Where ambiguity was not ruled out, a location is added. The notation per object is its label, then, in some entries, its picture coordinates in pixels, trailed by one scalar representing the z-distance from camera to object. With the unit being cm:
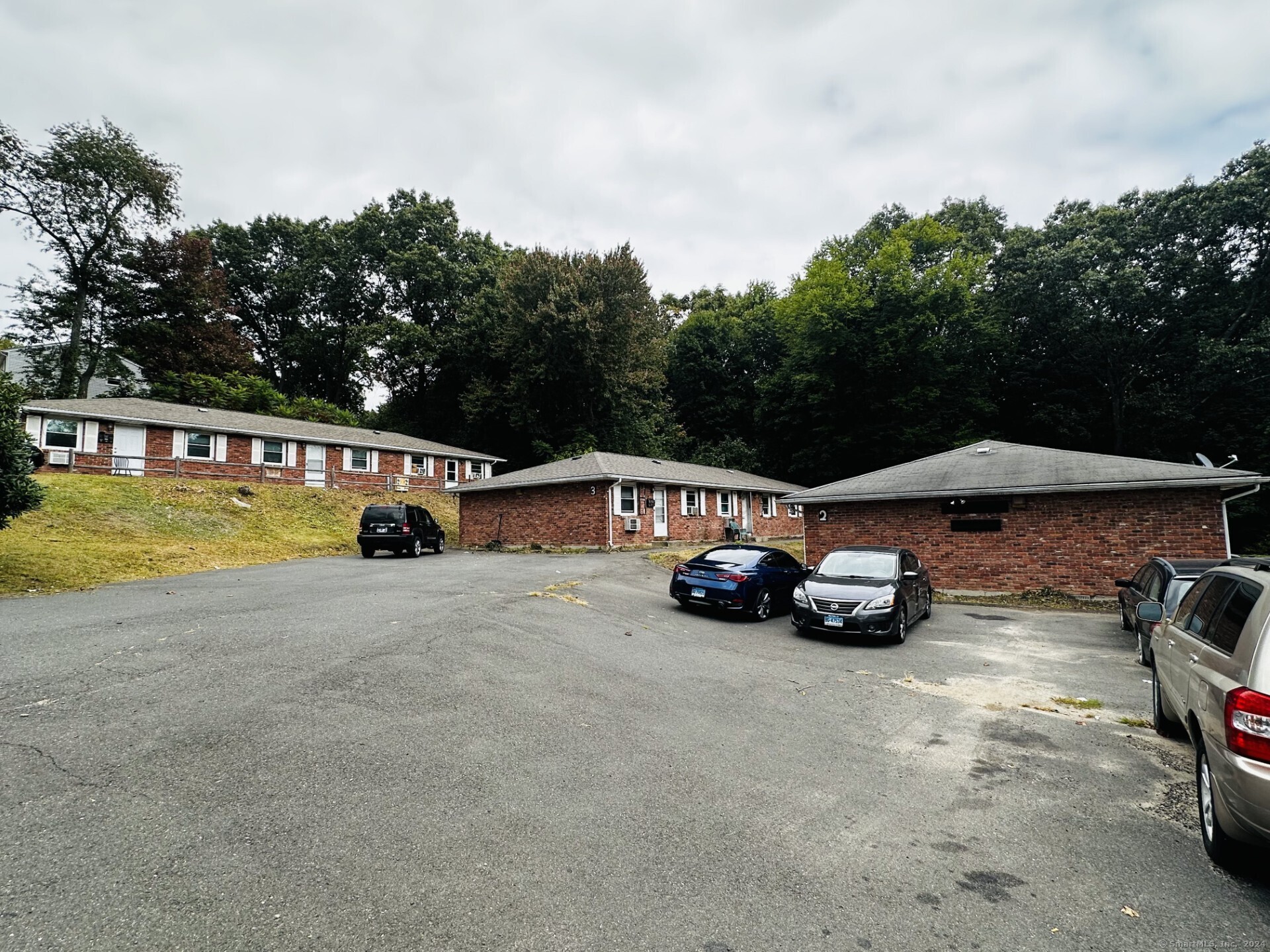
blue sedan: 1105
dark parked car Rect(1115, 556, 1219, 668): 784
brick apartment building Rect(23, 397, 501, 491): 2459
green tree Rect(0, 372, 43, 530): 1037
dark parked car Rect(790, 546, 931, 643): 946
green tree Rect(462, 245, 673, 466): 3622
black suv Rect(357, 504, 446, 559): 1970
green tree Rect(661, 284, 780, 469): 4462
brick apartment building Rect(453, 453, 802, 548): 2323
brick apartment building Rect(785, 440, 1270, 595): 1417
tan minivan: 287
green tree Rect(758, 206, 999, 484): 3191
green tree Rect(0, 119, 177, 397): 3419
